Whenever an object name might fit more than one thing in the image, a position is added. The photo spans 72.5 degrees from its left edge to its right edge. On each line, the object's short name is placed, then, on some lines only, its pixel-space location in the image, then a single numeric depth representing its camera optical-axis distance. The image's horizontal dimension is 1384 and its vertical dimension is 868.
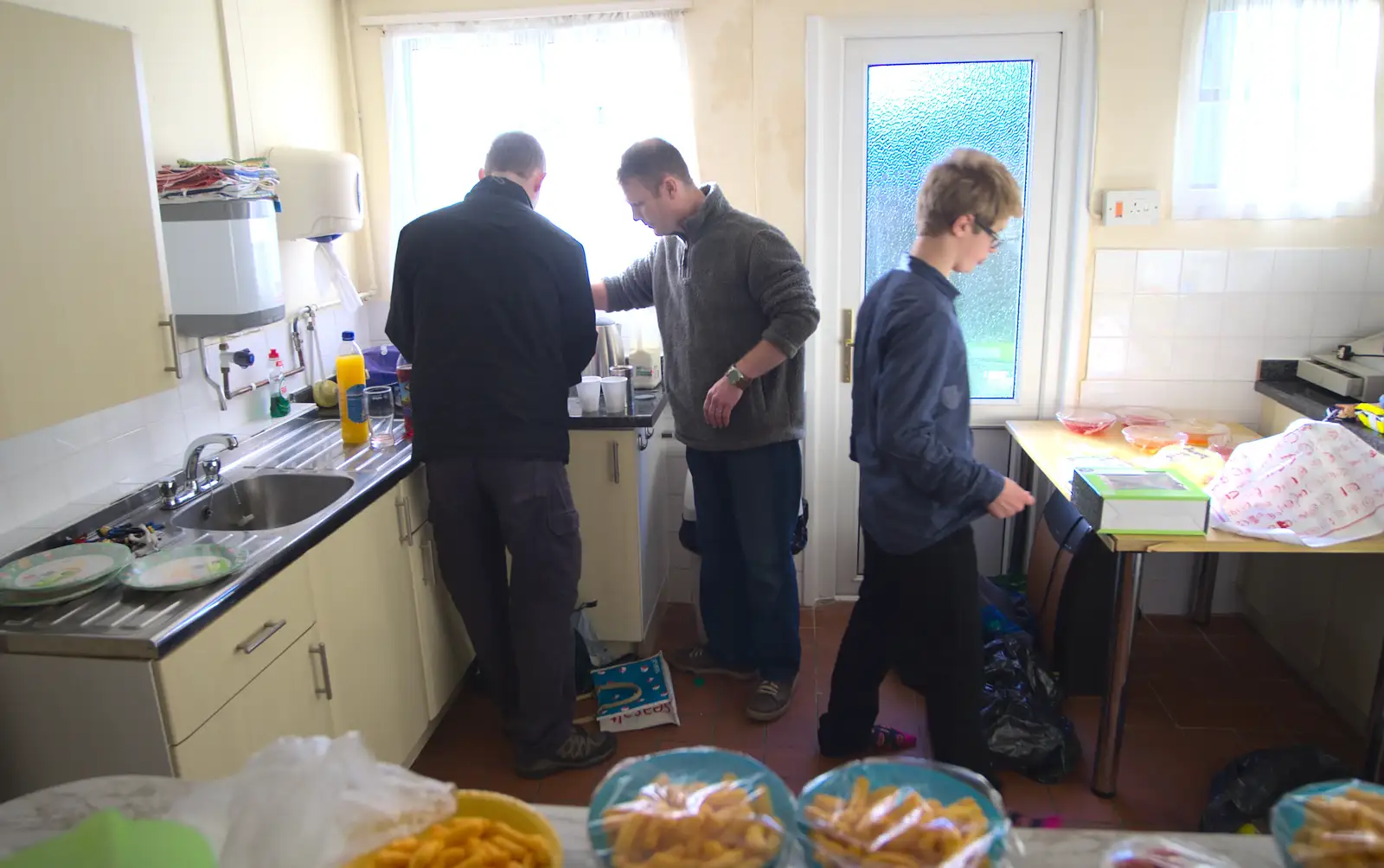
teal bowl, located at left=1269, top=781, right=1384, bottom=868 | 0.93
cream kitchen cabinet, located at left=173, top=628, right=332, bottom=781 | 1.55
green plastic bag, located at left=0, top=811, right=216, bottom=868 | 0.90
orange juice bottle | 2.47
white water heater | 2.12
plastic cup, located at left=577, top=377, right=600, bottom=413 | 2.70
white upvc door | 2.93
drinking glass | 2.64
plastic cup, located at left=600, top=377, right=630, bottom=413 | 2.70
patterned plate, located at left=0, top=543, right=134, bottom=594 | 1.56
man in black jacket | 2.14
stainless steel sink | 2.21
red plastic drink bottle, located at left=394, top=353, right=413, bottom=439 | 2.54
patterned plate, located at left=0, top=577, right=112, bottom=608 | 1.53
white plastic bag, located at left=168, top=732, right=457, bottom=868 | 0.88
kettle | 2.94
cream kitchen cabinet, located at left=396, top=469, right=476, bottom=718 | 2.37
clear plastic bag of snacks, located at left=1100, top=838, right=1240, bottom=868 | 0.92
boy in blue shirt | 1.87
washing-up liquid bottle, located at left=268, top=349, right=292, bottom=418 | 2.67
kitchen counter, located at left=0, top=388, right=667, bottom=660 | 1.45
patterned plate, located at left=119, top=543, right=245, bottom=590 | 1.60
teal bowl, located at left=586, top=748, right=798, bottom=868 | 0.95
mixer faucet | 2.05
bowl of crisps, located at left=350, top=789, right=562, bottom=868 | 0.92
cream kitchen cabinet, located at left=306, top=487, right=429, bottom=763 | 1.98
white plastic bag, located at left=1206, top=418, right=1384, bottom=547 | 2.06
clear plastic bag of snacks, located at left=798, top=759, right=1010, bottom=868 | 0.87
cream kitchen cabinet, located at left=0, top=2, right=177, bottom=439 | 1.44
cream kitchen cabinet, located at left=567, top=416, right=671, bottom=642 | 2.71
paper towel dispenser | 2.63
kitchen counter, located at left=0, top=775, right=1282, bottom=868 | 0.98
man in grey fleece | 2.42
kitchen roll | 2.87
